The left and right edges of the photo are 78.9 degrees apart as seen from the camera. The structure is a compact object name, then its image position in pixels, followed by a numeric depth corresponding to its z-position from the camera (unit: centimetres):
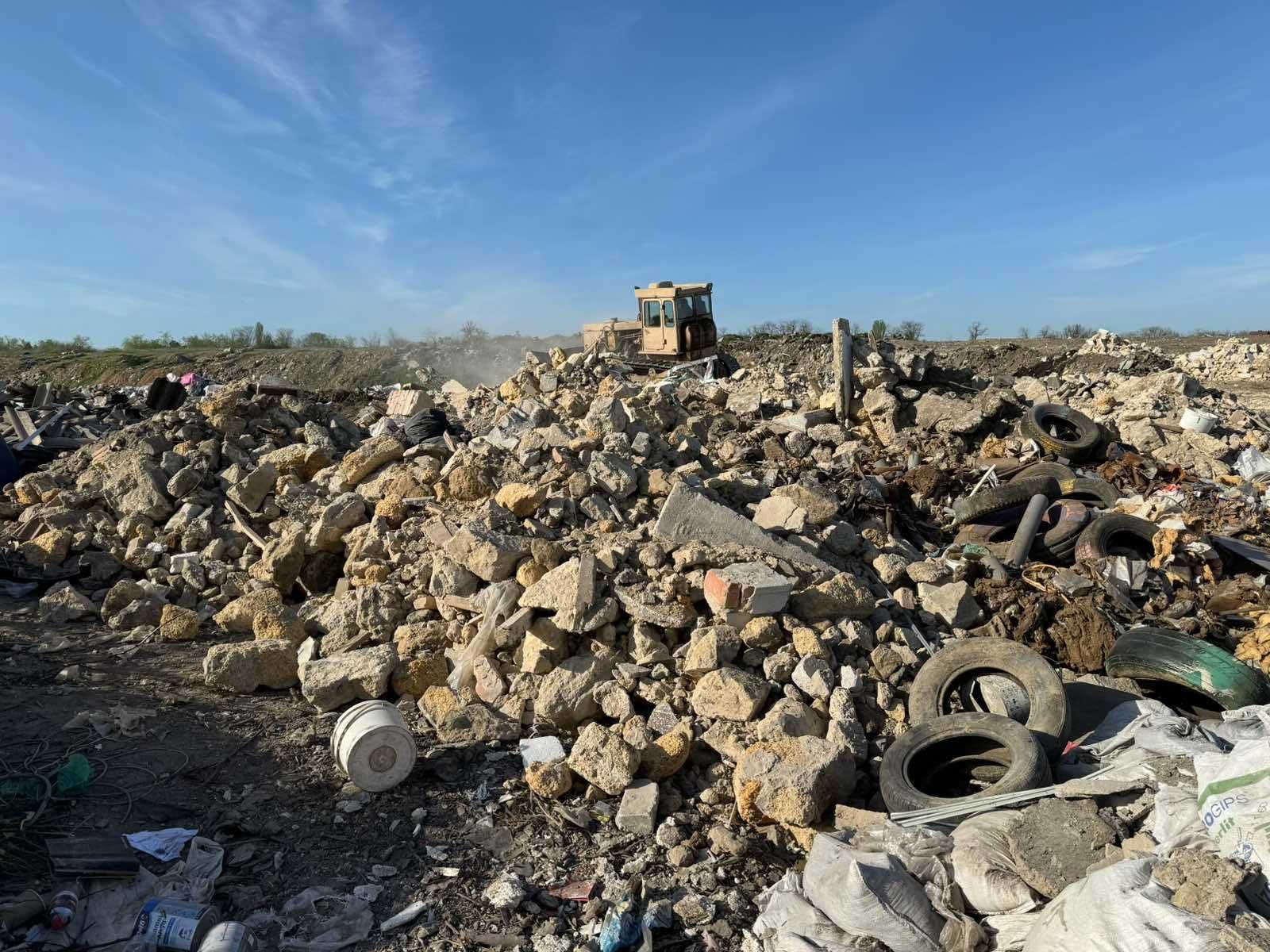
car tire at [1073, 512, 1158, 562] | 662
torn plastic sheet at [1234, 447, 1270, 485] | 909
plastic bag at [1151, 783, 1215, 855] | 293
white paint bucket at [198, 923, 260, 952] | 298
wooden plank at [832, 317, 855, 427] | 964
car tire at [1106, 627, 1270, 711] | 444
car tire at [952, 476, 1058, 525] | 711
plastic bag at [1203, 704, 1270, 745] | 360
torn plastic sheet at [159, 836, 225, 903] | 333
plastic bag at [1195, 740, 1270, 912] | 270
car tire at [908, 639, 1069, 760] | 438
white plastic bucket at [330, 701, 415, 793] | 412
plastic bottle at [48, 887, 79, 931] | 310
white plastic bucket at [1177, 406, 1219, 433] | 1012
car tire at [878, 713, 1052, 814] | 378
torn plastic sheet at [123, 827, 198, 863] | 354
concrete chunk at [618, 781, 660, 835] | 395
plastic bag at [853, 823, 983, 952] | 292
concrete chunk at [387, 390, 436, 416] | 1025
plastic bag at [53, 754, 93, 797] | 396
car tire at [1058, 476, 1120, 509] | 788
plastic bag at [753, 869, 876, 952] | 301
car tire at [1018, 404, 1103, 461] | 887
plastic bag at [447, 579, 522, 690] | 515
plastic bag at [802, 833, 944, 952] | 294
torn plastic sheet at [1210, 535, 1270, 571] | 663
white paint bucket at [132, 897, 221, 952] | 304
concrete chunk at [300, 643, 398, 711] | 505
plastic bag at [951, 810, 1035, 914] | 297
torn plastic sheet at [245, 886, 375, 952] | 317
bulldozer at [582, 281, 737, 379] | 1620
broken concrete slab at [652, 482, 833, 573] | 579
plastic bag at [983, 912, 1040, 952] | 282
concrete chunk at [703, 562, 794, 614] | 493
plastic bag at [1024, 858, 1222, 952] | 231
